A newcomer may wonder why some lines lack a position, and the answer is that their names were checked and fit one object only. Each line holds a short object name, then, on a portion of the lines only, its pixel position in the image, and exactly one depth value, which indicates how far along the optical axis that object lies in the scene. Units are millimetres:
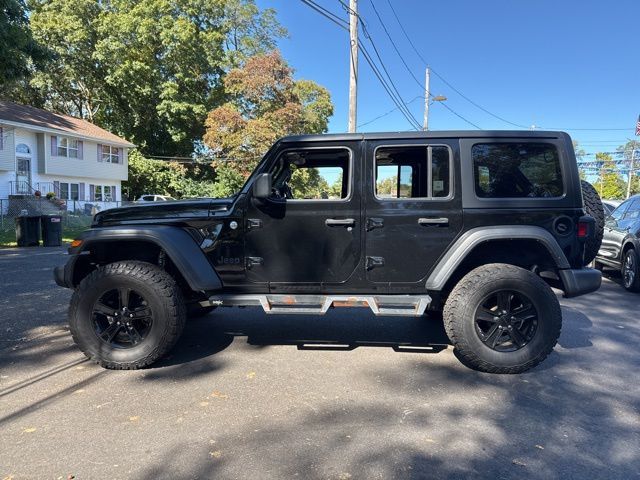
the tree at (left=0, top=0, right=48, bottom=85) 11297
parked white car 30302
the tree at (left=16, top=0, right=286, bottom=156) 31797
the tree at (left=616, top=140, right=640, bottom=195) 66750
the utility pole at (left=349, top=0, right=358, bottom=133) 13452
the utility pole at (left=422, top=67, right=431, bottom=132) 27500
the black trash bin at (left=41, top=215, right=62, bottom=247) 13844
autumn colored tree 26375
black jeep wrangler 4102
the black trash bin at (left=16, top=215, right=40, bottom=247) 13578
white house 26906
